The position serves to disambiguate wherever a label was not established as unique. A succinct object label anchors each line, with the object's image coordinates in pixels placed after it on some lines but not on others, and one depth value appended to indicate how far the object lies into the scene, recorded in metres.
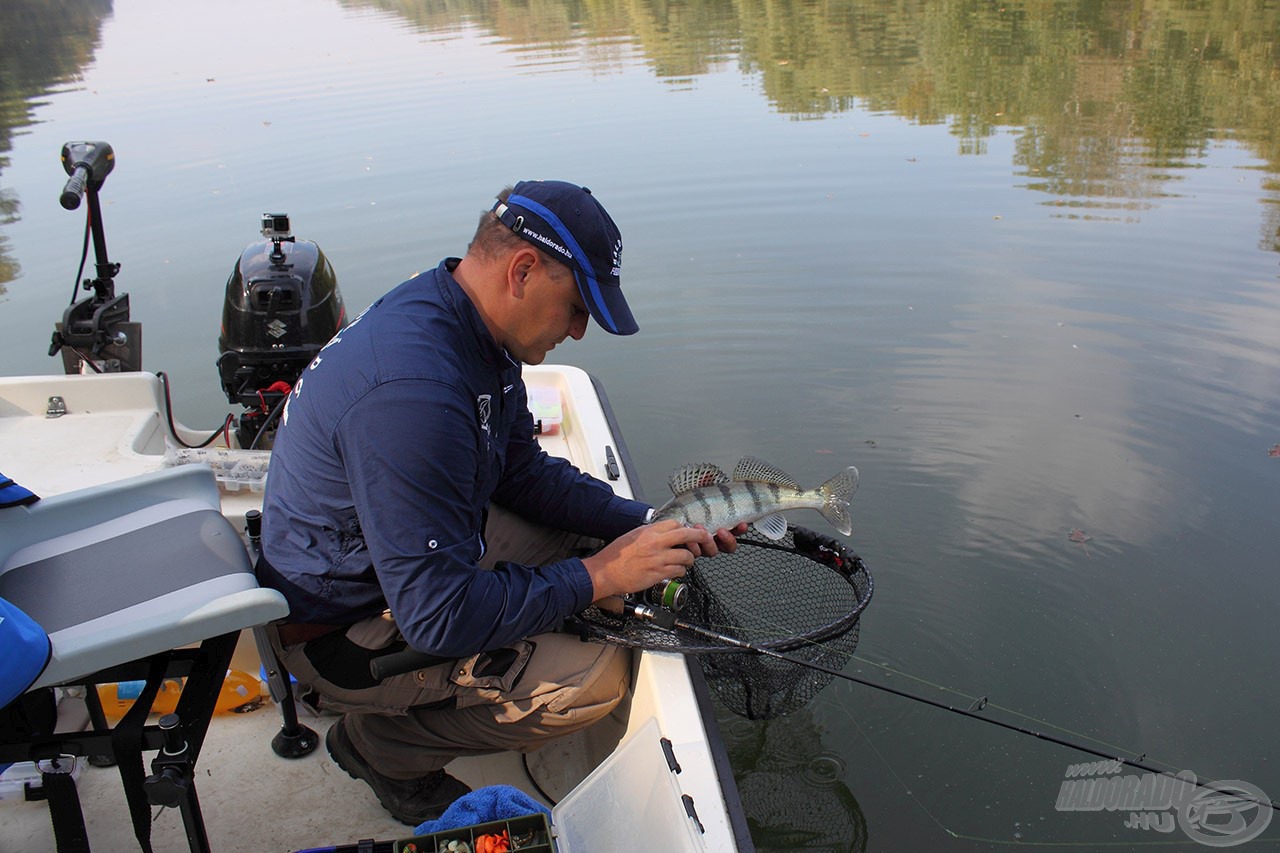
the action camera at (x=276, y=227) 3.98
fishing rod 2.46
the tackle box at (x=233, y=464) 3.27
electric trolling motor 3.71
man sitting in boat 2.12
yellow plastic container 3.13
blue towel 2.15
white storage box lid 2.07
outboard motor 3.80
